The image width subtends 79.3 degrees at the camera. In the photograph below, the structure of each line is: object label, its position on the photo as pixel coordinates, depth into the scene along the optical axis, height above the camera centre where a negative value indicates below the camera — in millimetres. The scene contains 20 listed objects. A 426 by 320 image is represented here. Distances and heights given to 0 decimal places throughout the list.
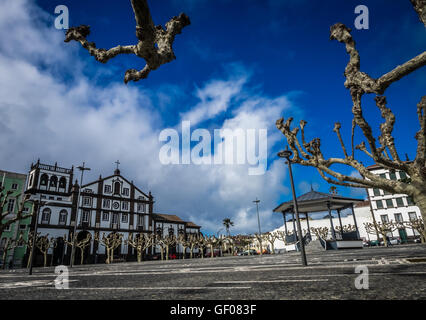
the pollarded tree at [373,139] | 4791 +2893
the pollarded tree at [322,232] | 46775 +899
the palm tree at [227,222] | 88456 +6583
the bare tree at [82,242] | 40750 +1217
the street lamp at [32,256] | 15934 -239
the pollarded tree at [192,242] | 51344 +371
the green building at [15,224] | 41000 +4683
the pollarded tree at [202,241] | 50531 +494
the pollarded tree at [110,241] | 42406 +1175
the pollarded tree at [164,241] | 48331 +781
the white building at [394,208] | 50406 +4941
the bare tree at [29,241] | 38900 +1711
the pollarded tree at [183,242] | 51572 +476
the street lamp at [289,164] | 11445 +3376
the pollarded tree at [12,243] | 39250 +1610
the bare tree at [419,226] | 35953 +888
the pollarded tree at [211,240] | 48953 +523
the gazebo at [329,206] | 27725 +3793
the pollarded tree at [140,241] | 44366 +993
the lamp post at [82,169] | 29891 +9018
